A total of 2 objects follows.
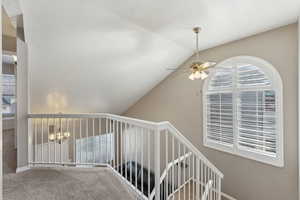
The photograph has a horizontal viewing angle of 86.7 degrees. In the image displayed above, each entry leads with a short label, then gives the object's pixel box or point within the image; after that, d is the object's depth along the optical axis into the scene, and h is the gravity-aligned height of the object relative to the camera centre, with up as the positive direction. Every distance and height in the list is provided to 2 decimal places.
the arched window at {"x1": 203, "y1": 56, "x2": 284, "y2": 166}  3.17 -0.26
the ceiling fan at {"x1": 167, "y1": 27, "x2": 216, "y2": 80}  2.77 +0.51
